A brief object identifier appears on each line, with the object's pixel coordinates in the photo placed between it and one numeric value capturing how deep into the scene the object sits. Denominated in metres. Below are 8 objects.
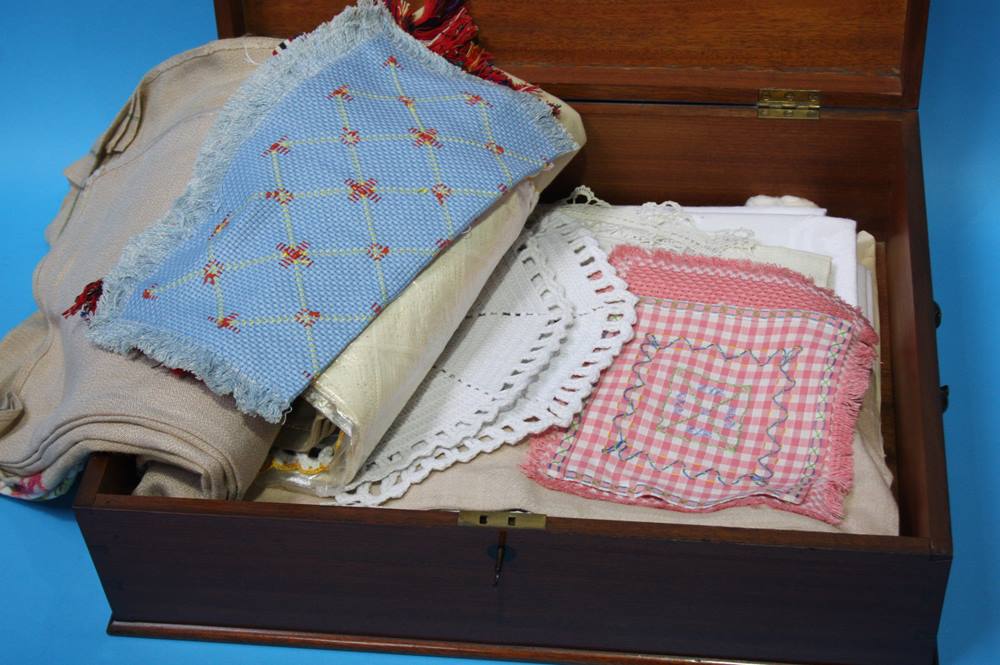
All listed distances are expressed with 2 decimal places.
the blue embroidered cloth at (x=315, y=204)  1.41
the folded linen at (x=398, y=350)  1.42
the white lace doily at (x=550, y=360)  1.53
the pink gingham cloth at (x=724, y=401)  1.53
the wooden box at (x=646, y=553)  1.35
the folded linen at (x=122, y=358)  1.40
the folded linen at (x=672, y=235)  1.76
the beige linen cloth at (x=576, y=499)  1.47
